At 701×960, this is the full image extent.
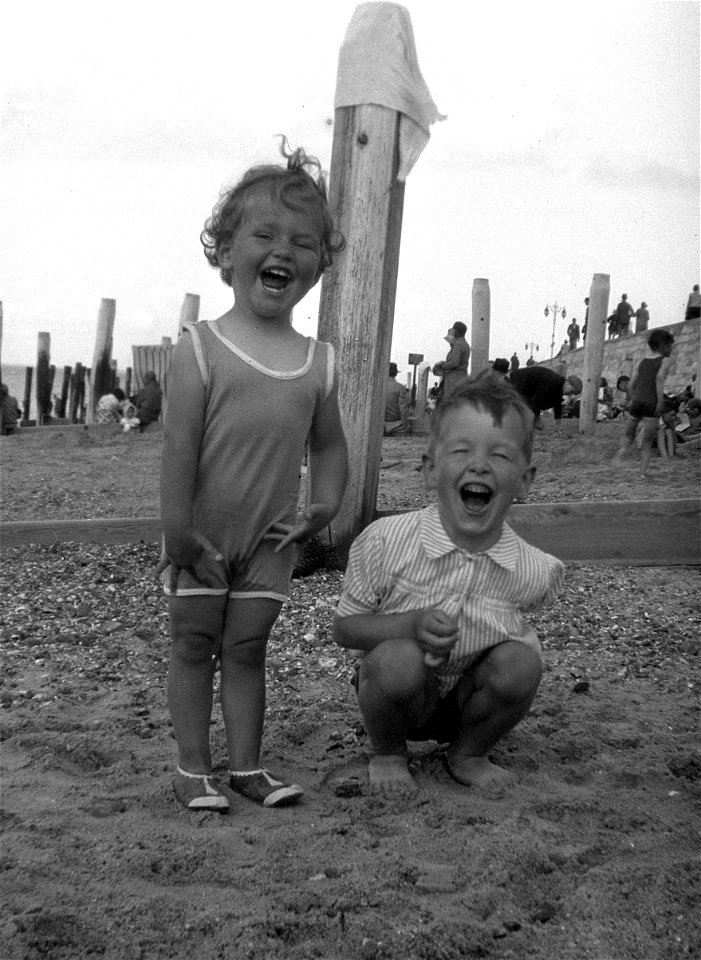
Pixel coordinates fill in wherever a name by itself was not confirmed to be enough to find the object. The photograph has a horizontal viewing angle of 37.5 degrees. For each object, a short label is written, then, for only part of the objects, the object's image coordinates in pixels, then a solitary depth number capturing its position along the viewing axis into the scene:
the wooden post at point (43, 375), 23.73
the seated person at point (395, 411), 14.76
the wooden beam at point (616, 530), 4.75
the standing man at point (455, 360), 13.70
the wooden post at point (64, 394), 26.94
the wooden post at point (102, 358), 20.11
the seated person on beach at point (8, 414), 16.15
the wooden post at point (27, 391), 24.80
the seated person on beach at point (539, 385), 12.58
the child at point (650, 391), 10.32
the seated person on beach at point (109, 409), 18.16
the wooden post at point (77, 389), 26.48
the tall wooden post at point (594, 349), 14.07
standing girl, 2.68
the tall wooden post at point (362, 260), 4.68
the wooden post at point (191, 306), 18.83
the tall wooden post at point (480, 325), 15.02
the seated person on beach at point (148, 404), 16.73
